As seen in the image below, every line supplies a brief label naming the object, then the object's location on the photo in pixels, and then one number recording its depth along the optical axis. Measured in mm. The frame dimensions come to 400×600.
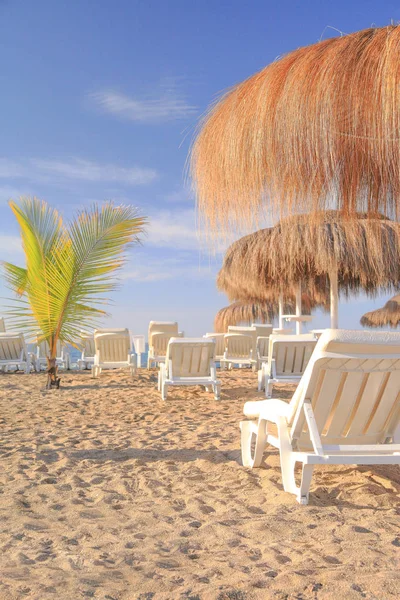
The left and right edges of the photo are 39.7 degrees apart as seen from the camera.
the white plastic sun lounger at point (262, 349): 11492
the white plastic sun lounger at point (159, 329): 12078
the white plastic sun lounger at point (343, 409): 2791
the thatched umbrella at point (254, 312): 18781
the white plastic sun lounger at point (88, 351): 12656
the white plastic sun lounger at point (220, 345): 13789
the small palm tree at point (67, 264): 8156
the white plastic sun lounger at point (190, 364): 7270
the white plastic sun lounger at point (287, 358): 7513
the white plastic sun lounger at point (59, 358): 12400
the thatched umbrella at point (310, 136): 2908
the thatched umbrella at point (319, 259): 8500
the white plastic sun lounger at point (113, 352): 10055
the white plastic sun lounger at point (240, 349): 12703
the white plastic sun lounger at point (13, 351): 10805
